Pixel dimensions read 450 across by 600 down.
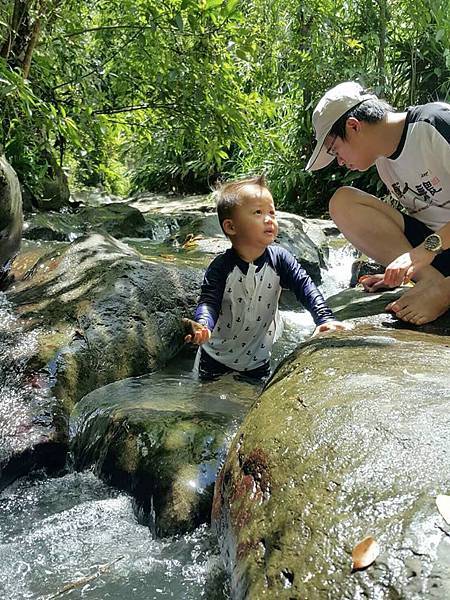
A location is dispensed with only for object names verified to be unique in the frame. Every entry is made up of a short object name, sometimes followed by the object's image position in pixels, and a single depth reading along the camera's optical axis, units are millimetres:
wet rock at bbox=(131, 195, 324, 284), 5695
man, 2643
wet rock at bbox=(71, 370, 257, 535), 2238
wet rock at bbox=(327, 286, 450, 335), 2666
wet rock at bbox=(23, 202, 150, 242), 6691
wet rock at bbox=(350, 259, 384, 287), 4659
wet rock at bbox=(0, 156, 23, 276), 4387
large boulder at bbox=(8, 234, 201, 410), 3297
